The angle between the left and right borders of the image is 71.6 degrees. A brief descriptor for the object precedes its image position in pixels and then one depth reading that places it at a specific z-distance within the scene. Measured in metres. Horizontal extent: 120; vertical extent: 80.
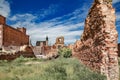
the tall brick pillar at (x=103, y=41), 3.89
